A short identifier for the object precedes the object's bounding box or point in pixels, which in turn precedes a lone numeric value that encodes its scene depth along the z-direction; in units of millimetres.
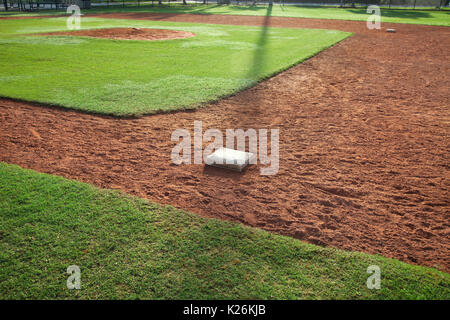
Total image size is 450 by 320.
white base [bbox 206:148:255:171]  4613
